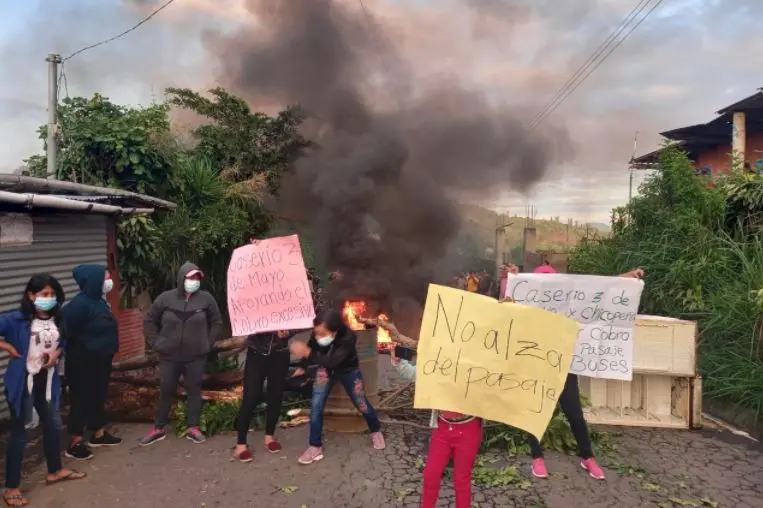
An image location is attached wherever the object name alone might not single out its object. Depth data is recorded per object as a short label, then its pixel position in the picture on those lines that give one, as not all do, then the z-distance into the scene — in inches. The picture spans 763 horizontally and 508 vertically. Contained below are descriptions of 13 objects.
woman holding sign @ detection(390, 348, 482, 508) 129.3
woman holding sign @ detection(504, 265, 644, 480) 172.2
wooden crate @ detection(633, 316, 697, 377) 224.4
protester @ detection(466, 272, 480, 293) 620.1
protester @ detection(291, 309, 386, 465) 183.8
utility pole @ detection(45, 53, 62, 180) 418.9
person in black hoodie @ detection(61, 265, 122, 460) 188.7
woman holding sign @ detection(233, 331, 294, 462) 189.9
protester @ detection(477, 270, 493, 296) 451.8
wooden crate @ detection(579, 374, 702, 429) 225.3
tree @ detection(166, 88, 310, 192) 677.9
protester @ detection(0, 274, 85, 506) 153.7
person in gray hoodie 197.9
